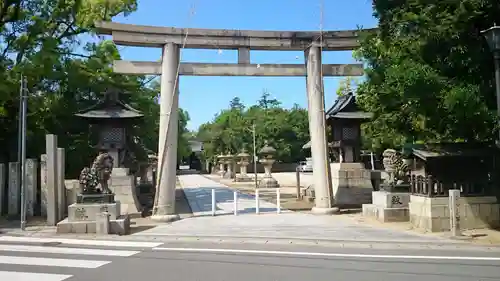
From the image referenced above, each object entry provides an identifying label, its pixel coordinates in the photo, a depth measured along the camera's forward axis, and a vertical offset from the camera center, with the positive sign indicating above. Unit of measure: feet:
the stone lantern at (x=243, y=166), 133.48 -2.67
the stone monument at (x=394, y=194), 42.16 -3.95
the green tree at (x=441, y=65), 30.78 +7.12
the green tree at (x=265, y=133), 183.52 +11.37
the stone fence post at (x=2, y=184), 50.68 -2.45
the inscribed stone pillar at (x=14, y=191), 49.96 -3.35
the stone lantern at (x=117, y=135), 51.96 +3.39
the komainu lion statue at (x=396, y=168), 43.47 -1.35
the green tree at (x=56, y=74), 54.08 +12.06
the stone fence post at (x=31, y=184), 48.67 -2.43
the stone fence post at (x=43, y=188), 47.55 -2.89
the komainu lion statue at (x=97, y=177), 39.91 -1.41
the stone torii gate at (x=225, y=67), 45.60 +10.62
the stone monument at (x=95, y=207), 36.91 -4.10
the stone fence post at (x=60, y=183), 45.16 -2.21
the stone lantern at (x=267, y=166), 107.48 -2.14
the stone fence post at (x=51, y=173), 43.47 -1.12
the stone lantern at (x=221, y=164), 168.00 -2.05
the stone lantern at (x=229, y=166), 155.02 -2.71
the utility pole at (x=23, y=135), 39.45 +2.89
